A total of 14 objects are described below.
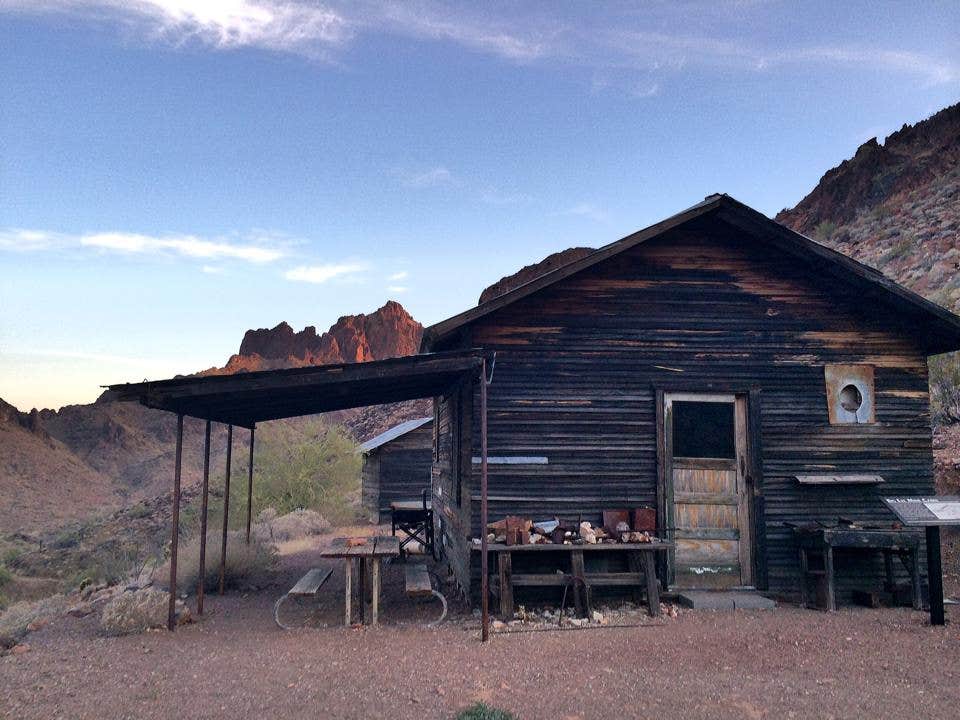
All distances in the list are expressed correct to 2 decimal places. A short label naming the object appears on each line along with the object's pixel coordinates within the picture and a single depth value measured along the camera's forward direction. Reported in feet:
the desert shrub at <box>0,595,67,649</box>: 27.04
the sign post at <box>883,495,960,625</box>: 24.40
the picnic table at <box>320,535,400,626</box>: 26.64
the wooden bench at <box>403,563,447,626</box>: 25.59
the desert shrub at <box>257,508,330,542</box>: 66.18
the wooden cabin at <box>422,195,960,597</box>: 29.37
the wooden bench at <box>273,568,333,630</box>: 25.67
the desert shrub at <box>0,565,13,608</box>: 69.26
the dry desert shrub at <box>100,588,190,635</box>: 26.32
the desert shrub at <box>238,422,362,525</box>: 80.94
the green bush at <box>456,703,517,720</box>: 16.31
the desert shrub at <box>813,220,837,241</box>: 130.91
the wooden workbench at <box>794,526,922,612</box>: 27.84
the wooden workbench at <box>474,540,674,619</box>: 26.71
